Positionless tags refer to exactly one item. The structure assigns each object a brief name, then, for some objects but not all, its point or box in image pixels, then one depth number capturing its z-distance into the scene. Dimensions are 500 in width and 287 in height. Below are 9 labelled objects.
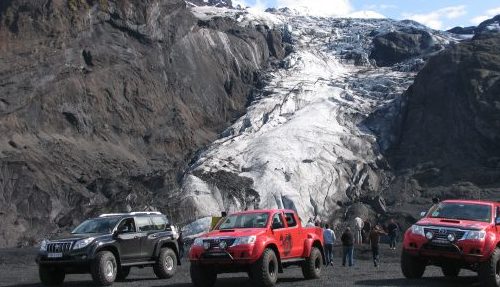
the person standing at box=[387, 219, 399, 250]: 36.22
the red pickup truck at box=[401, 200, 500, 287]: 16.44
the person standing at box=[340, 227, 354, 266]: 26.80
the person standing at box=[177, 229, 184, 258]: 32.19
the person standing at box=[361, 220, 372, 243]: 38.53
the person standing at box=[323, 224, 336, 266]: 26.88
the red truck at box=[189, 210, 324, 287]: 16.55
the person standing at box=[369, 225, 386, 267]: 26.82
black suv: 18.55
